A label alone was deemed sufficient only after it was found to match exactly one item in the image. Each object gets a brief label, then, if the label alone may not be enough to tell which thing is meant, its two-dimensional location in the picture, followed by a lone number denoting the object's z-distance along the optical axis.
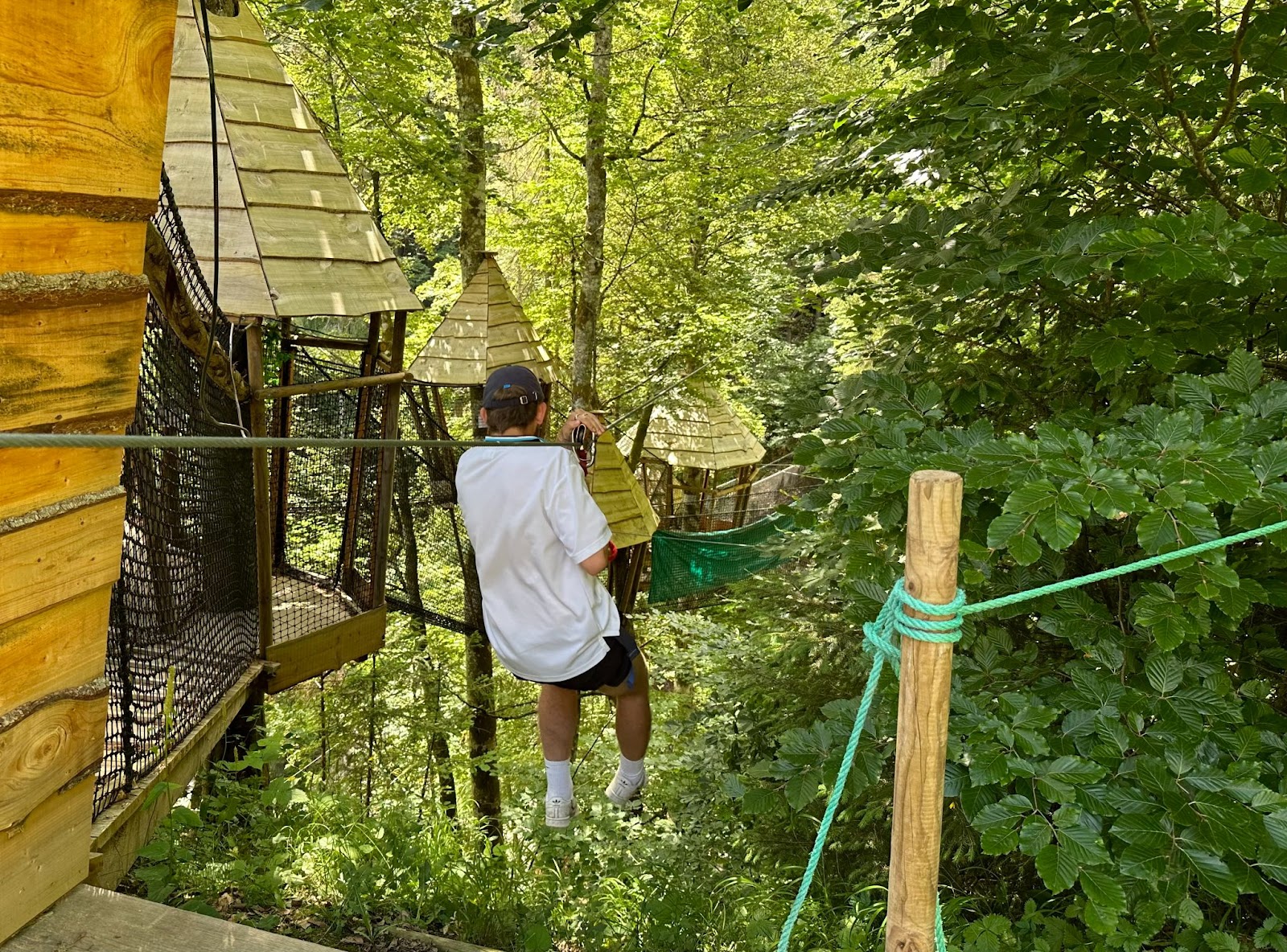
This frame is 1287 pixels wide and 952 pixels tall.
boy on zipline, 3.18
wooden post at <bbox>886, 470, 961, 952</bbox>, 1.28
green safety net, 12.23
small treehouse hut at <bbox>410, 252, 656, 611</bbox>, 8.87
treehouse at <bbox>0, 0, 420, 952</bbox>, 1.41
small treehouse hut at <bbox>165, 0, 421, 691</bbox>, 4.91
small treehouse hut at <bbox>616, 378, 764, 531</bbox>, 15.21
